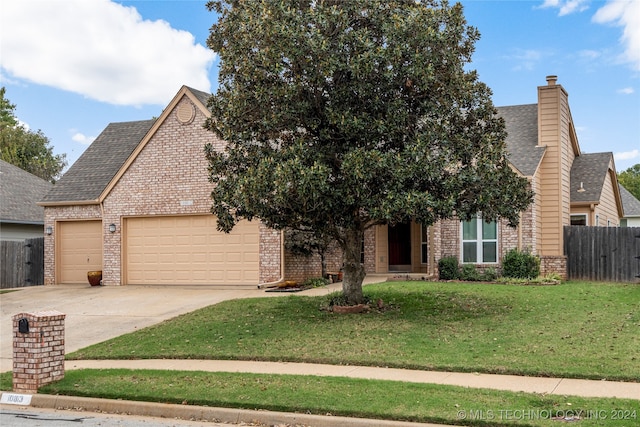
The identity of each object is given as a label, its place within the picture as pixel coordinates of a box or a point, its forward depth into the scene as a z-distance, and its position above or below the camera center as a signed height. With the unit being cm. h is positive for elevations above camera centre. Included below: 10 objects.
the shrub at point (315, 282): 2036 -141
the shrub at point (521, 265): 2039 -93
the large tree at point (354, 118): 1302 +239
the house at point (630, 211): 3753 +120
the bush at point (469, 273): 2080 -118
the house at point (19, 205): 2820 +140
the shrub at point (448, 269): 2103 -106
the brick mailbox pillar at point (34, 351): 1038 -172
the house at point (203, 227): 2158 +29
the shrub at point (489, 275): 2066 -124
